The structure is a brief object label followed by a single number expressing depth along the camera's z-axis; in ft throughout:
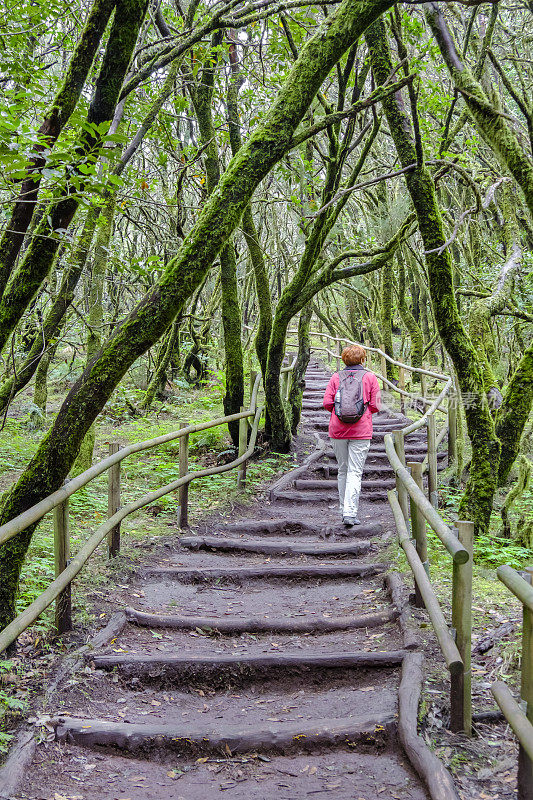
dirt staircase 9.86
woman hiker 22.22
